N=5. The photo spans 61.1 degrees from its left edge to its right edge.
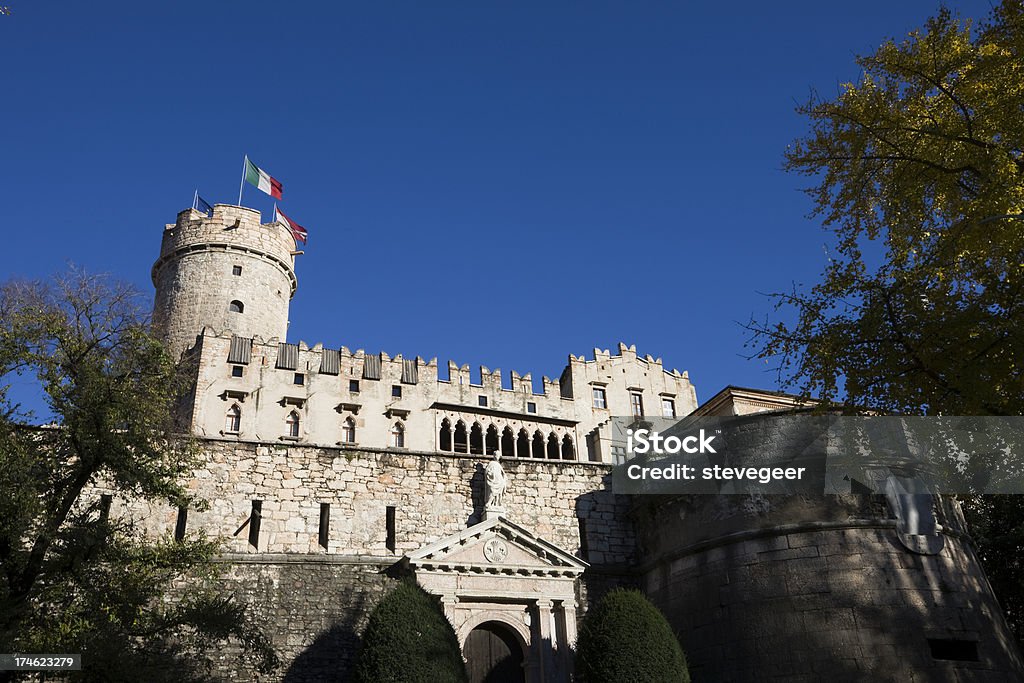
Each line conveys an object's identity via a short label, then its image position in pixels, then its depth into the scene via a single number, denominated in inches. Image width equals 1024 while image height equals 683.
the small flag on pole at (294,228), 2124.6
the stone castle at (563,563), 710.5
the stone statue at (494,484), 834.8
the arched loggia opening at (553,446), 1886.1
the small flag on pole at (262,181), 2043.6
